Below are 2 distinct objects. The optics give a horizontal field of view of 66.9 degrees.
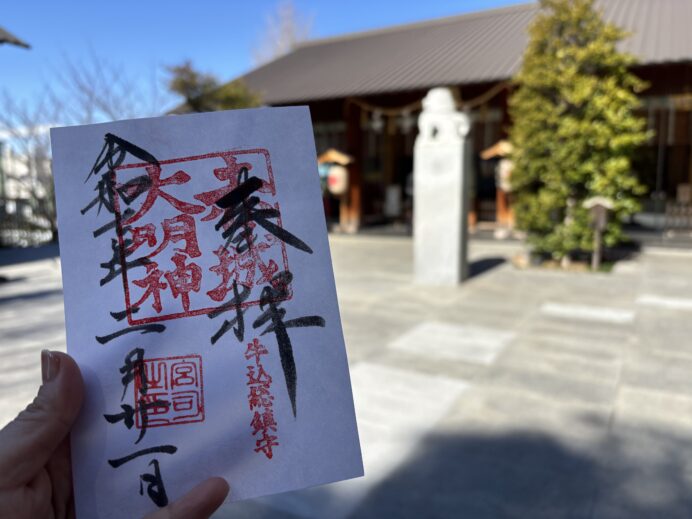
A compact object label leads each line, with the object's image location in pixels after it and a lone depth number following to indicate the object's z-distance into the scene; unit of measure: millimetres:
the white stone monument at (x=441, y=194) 7250
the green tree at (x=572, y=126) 7945
